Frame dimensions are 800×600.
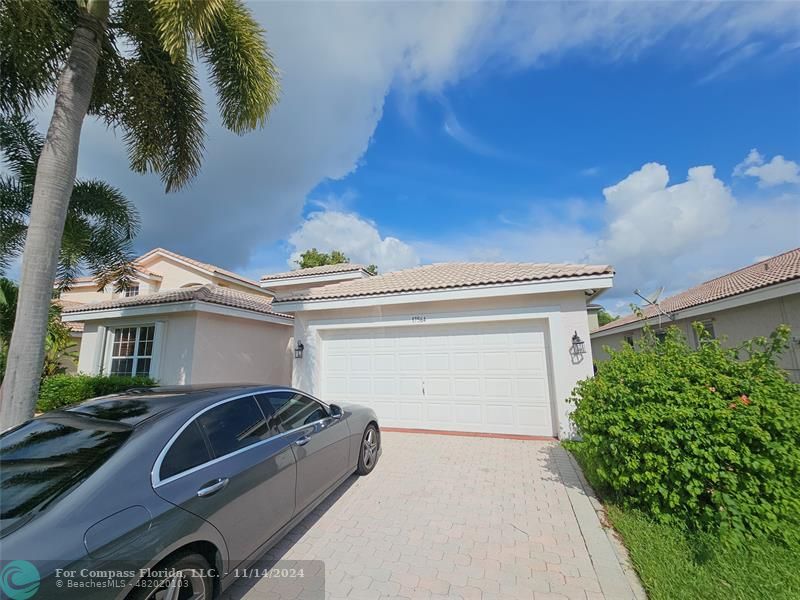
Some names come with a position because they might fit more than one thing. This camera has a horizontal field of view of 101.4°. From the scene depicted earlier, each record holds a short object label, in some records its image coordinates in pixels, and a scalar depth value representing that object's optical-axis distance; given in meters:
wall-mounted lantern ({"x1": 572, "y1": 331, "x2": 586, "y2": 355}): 6.95
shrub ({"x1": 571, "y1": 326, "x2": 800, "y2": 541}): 3.19
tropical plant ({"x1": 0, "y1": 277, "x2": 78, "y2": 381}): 10.31
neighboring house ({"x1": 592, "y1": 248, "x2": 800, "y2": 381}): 8.29
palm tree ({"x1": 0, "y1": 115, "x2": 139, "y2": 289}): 7.79
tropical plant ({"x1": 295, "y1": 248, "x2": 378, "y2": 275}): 32.44
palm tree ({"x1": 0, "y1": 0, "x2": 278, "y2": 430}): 4.79
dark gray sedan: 1.68
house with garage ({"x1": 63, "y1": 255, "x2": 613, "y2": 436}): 7.21
